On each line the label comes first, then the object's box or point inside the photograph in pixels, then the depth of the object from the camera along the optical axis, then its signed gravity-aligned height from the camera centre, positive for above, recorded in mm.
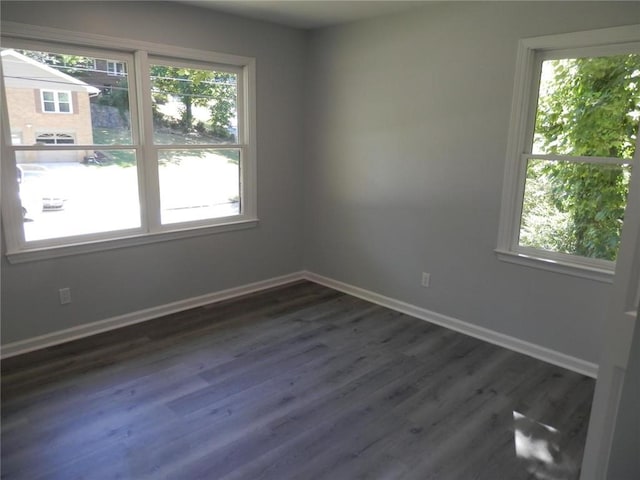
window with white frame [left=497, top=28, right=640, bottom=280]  2740 +78
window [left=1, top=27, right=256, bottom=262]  2977 +29
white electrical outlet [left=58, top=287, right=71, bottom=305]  3234 -1051
